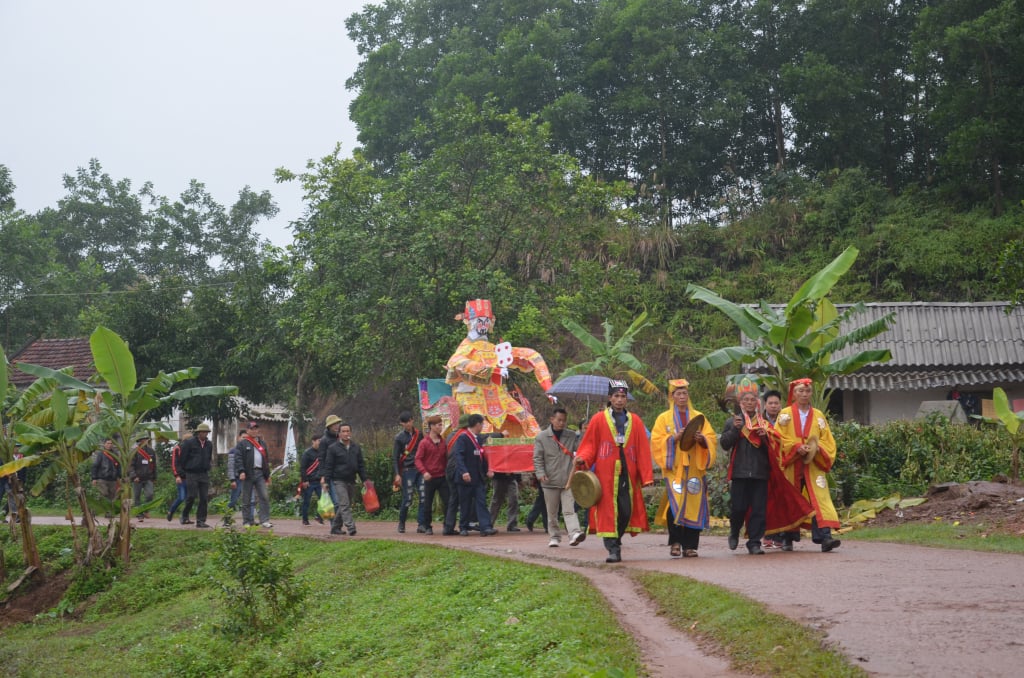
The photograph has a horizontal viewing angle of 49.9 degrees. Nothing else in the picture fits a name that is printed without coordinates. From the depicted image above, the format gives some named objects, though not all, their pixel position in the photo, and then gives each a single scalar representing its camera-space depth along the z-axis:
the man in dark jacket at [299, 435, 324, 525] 17.89
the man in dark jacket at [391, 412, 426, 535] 16.50
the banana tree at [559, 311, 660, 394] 21.72
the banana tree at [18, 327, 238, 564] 14.91
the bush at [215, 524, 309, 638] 11.39
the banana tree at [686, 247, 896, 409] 15.22
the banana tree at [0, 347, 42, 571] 14.80
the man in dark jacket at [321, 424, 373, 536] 15.84
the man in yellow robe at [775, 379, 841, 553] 10.97
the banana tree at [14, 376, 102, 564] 15.07
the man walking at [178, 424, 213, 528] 18.03
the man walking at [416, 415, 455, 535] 15.50
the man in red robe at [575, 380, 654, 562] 11.04
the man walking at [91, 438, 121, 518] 20.58
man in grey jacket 13.21
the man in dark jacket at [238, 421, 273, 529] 17.23
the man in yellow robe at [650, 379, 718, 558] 10.95
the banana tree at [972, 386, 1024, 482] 14.45
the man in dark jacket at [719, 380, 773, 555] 10.99
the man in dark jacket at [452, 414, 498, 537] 14.75
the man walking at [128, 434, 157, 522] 21.48
